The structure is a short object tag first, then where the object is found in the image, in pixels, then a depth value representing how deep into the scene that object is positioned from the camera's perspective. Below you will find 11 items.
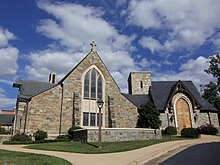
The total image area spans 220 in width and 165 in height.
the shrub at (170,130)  24.23
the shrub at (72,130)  20.72
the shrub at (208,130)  25.81
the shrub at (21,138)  18.94
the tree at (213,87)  40.22
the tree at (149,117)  25.58
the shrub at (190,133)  20.56
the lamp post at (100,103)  15.23
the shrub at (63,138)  18.81
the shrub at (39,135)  19.84
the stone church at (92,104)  22.16
